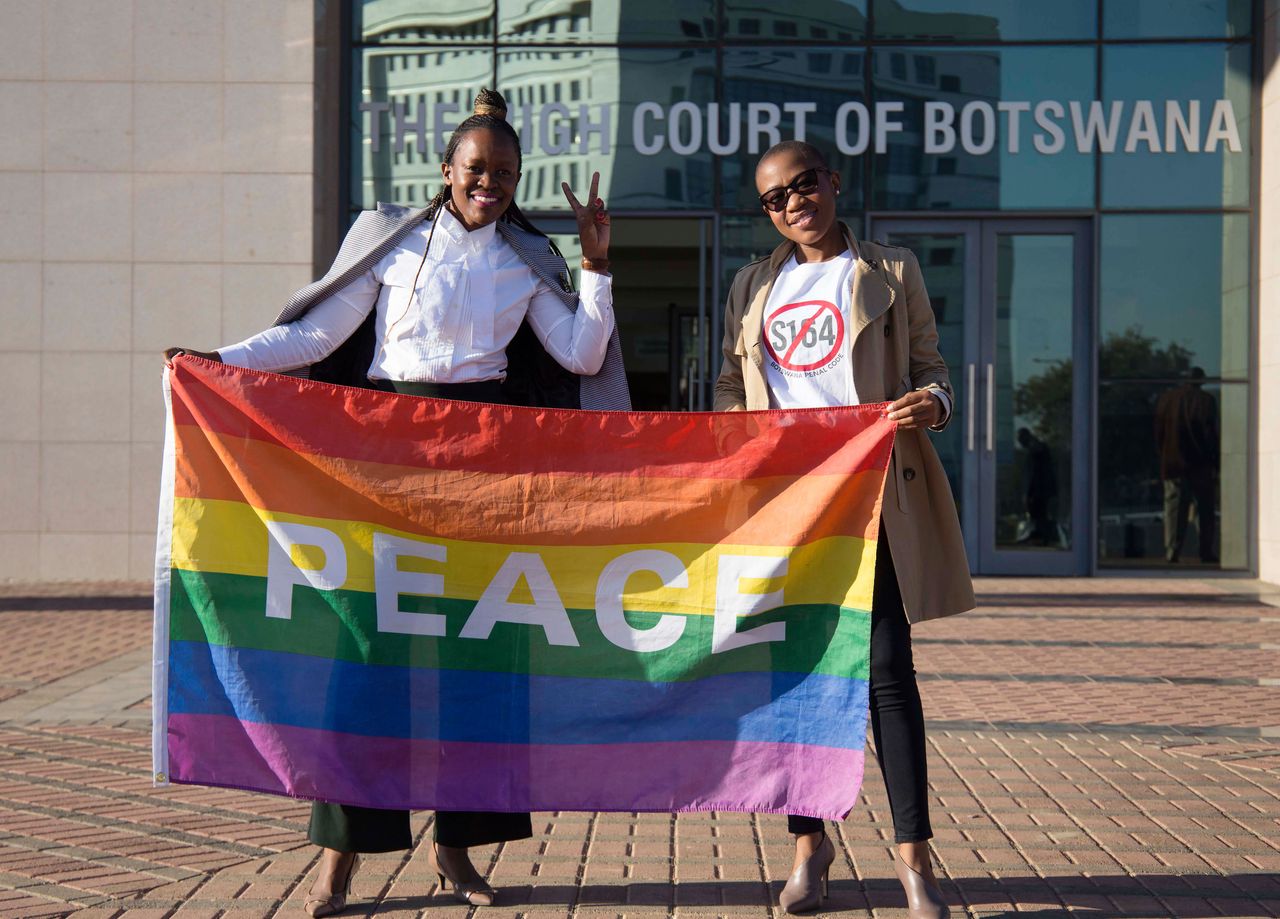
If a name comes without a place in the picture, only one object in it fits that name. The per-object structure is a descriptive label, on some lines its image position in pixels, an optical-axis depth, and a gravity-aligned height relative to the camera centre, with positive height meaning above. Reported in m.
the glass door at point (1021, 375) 13.78 +0.92
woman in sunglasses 3.82 +0.23
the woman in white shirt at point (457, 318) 3.95 +0.41
